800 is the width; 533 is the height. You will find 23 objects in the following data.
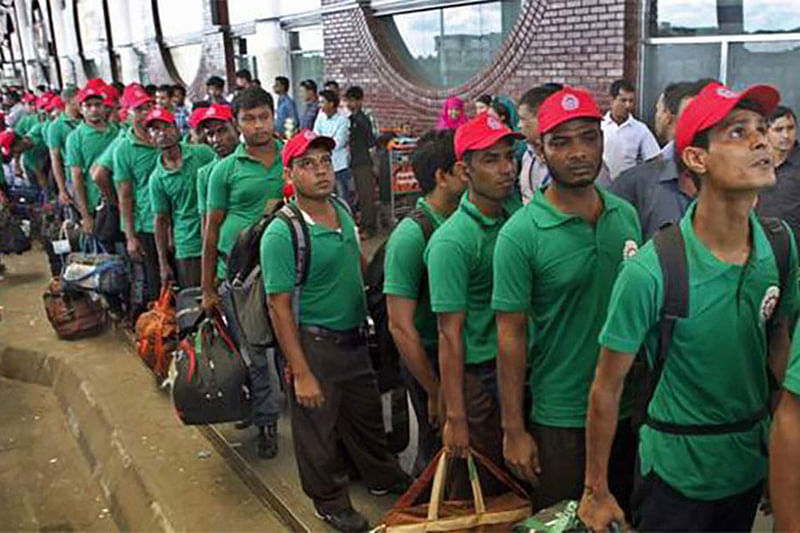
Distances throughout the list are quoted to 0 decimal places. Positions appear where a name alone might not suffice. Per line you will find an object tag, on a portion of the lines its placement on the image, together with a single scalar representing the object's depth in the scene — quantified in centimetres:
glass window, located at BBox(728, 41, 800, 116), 609
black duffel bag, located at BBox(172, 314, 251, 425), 389
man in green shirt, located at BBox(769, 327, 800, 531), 171
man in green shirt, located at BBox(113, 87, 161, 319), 569
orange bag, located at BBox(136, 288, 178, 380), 519
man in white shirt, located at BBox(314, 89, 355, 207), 927
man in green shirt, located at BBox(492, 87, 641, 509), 239
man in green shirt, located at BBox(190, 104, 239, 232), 485
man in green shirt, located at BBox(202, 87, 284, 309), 424
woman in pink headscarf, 839
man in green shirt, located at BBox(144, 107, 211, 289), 515
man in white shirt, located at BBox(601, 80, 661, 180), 618
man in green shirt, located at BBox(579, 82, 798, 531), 197
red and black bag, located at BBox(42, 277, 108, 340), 654
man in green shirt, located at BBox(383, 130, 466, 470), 291
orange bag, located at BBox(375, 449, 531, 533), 239
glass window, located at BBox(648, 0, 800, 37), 607
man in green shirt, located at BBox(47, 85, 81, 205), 770
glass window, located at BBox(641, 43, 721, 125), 670
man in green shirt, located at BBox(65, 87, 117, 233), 666
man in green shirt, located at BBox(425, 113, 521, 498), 270
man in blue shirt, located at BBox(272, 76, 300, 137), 1138
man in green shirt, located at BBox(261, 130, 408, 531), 323
